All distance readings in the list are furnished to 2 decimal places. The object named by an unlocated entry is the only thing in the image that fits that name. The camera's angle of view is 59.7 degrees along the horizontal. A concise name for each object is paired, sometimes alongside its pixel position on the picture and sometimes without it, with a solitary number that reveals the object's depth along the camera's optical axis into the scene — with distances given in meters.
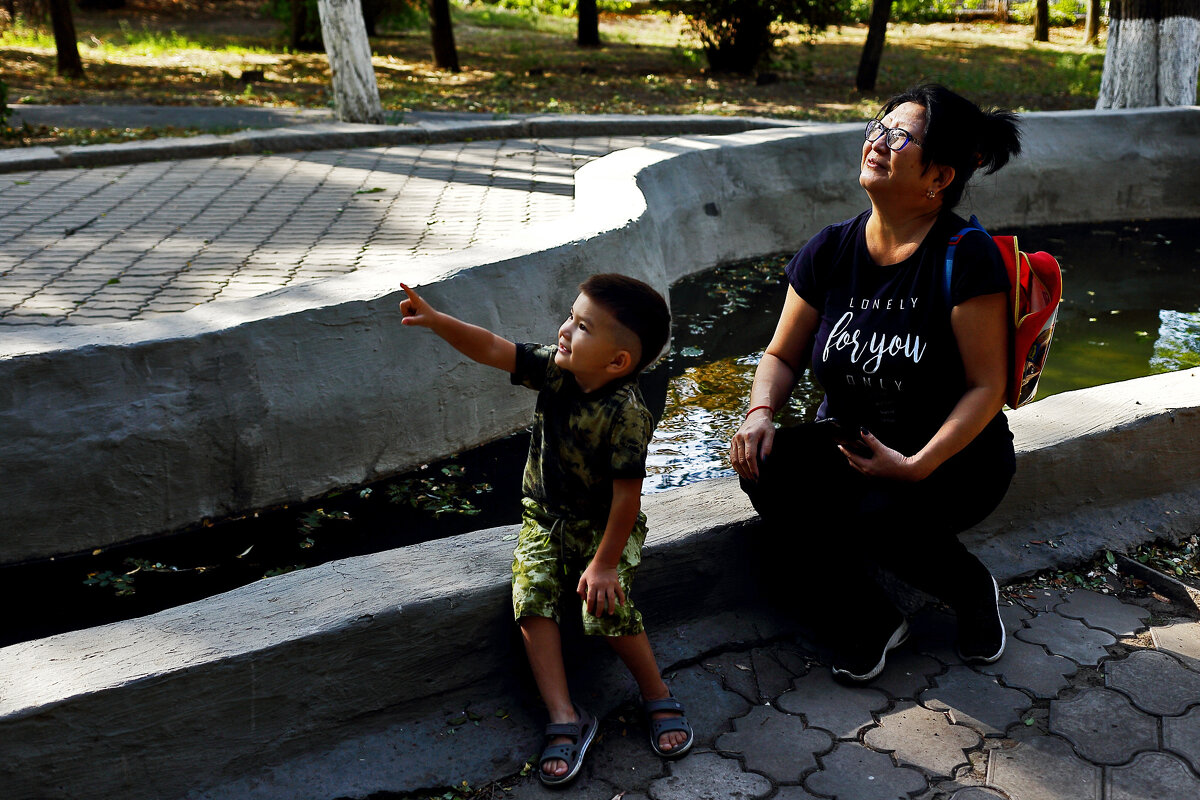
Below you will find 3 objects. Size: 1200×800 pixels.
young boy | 2.37
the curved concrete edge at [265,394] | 3.40
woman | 2.54
